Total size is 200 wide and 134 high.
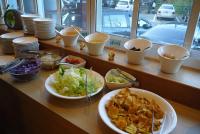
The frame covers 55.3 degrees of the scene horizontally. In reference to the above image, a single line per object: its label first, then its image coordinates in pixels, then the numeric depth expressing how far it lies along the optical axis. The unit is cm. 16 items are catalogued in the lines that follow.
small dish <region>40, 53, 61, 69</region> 113
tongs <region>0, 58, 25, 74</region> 100
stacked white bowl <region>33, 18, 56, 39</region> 130
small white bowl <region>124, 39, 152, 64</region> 95
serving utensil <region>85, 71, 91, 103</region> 86
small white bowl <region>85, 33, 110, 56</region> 106
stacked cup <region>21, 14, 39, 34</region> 145
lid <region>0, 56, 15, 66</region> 121
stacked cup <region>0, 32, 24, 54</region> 133
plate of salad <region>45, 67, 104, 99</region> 86
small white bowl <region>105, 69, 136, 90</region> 91
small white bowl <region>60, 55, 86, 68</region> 107
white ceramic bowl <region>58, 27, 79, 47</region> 120
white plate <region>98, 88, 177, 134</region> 67
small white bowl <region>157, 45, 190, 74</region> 85
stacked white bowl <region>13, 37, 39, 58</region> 119
